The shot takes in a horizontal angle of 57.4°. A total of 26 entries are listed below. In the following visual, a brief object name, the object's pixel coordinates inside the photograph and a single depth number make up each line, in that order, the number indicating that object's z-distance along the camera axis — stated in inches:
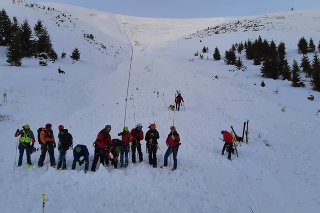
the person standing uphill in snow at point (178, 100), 859.0
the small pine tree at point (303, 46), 1493.6
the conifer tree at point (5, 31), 1304.1
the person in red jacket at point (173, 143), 460.8
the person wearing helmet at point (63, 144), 441.4
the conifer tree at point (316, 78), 1096.2
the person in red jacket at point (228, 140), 518.6
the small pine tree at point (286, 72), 1253.8
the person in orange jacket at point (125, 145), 457.4
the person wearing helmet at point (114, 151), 451.5
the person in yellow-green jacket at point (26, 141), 451.2
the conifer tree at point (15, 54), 1091.9
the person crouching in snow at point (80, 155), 438.9
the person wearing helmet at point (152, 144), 464.8
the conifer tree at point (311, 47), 1501.0
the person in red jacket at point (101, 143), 441.1
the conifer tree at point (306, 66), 1207.6
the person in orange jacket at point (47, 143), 450.6
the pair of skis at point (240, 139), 615.5
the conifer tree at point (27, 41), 1311.5
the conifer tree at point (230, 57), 1543.3
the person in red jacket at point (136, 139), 475.5
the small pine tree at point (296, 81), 1153.4
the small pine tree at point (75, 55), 1467.9
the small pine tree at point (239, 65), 1449.3
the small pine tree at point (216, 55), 1664.6
